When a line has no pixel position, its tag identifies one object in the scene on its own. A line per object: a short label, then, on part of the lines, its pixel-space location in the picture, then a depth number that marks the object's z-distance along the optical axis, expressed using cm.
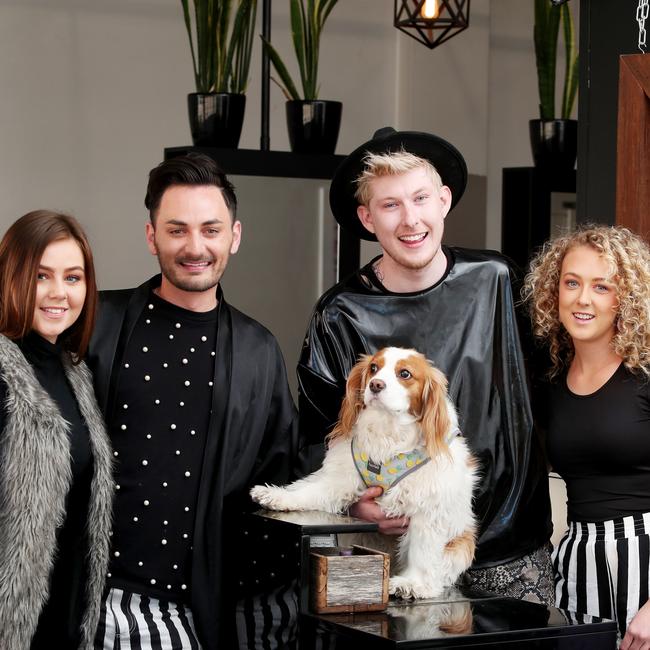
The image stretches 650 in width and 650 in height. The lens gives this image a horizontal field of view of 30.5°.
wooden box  272
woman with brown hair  276
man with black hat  312
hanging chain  366
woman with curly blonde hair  300
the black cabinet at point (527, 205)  639
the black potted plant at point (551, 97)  638
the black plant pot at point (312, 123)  592
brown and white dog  287
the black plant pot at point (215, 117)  566
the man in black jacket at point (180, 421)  300
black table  257
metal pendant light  573
